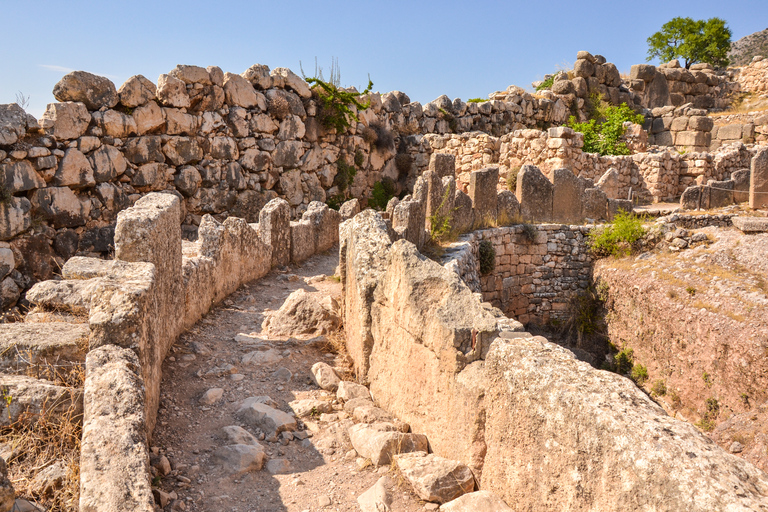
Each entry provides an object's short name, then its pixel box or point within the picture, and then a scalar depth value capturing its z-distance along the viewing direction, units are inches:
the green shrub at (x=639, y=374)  346.6
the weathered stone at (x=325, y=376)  167.9
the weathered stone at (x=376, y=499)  112.8
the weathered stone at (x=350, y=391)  161.2
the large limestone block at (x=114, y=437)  90.7
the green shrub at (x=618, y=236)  390.5
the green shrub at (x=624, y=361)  362.3
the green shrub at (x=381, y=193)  595.5
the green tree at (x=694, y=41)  1168.8
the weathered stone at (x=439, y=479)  113.6
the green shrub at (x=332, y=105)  541.0
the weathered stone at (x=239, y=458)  123.3
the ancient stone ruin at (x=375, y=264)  93.2
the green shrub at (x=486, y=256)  370.0
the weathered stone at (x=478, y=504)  103.8
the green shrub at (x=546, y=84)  796.6
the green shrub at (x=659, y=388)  327.9
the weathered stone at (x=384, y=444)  128.7
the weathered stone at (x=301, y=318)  209.8
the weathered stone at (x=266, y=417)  142.0
